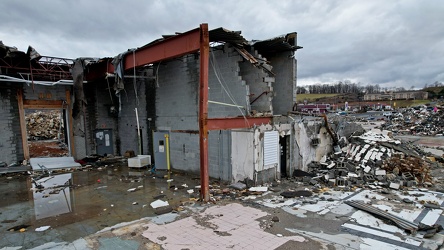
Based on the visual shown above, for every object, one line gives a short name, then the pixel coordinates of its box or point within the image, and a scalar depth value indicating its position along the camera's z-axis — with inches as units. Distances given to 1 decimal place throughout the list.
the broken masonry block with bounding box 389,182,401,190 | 365.7
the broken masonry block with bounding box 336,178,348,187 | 389.4
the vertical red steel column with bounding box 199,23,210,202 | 321.1
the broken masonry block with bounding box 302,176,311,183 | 404.5
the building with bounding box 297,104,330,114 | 1658.7
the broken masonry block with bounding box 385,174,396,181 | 399.0
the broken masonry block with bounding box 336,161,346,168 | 452.0
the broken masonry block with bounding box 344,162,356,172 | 434.3
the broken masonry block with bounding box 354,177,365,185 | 392.8
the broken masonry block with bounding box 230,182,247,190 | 374.3
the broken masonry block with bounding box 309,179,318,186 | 394.0
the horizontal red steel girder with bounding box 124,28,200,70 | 339.3
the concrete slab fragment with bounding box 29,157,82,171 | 531.8
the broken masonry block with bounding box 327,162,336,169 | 455.2
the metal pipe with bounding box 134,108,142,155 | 605.9
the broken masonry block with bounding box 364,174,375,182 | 403.2
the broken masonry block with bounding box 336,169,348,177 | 420.0
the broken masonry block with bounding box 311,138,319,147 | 475.2
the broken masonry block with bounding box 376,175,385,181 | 398.5
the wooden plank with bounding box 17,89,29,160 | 542.9
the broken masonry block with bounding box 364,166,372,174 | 425.0
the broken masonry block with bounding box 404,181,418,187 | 377.9
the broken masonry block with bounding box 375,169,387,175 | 413.1
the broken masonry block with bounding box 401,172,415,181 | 399.5
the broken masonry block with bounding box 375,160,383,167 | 446.9
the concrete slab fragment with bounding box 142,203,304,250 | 215.3
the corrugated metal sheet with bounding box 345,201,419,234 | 232.2
